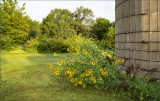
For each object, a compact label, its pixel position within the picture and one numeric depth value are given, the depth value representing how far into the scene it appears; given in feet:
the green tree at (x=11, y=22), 49.87
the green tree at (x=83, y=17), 118.83
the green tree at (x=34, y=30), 103.45
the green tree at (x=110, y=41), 53.11
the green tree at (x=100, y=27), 87.71
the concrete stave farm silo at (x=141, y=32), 13.34
